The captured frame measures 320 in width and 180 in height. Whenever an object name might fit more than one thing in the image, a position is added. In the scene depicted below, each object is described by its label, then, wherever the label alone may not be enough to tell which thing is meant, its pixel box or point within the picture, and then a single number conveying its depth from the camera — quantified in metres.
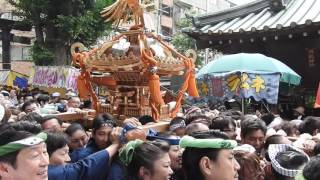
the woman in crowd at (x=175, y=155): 3.14
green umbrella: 6.25
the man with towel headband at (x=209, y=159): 2.54
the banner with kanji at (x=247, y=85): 6.16
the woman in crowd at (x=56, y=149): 3.08
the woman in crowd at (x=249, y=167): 3.05
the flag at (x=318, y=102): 6.09
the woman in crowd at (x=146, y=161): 2.73
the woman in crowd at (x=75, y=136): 4.07
